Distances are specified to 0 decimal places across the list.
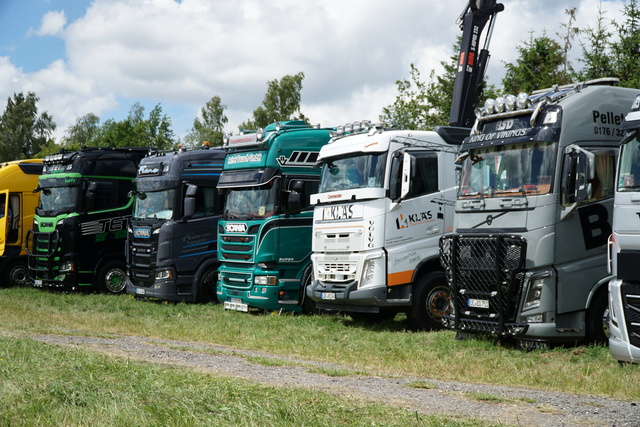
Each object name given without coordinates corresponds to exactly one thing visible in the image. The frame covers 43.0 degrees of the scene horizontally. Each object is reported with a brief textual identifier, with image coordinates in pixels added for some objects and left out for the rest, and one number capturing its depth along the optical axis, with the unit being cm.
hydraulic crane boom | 1873
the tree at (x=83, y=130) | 8288
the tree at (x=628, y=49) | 2311
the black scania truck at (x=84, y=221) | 2217
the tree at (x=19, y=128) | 7506
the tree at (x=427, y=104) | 3269
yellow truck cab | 2502
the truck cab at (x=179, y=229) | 1908
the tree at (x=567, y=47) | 2702
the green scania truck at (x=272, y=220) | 1662
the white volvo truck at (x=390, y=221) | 1398
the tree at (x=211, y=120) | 6322
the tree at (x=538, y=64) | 2769
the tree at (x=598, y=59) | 2394
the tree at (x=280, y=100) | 5350
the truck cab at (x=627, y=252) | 933
